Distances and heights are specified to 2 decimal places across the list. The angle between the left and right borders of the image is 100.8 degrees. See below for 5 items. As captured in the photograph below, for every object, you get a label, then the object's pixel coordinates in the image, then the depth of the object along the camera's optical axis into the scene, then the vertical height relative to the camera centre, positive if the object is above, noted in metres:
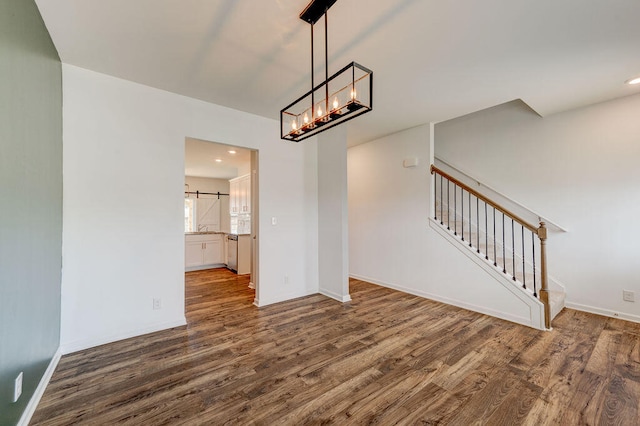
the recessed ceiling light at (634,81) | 2.77 +1.39
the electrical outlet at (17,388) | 1.49 -0.98
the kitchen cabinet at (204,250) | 6.16 -0.84
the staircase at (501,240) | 3.06 -0.42
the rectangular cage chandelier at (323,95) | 1.74 +1.37
